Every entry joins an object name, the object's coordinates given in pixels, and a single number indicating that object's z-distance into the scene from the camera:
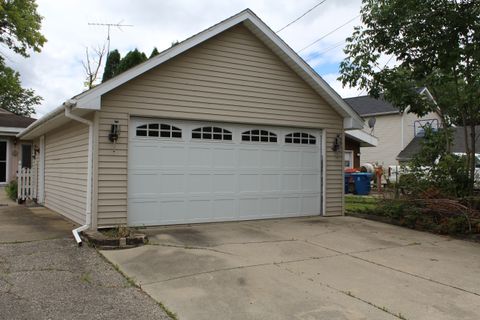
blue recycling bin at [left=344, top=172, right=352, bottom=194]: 19.31
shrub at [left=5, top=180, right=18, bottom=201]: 14.91
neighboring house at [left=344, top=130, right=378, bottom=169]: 19.39
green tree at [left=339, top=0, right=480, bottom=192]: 8.24
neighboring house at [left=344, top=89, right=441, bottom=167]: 25.77
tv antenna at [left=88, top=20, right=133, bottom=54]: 14.73
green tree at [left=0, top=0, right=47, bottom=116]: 20.58
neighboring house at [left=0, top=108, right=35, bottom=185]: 18.48
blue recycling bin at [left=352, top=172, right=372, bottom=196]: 18.69
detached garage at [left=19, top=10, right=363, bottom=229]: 8.12
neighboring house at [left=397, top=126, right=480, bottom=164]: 24.49
